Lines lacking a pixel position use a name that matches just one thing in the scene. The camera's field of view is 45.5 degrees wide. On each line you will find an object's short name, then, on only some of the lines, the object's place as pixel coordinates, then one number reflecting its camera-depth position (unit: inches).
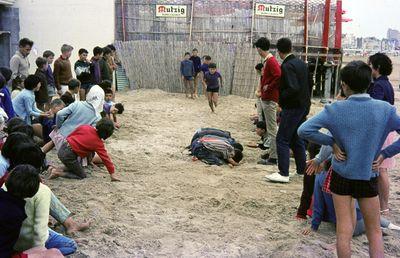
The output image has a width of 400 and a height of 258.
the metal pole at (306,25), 629.6
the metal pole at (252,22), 620.4
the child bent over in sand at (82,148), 216.4
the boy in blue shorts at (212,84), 478.3
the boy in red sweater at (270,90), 251.3
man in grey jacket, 299.1
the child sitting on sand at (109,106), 322.8
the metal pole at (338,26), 655.8
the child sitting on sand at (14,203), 119.3
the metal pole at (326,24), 642.8
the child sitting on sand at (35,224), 132.0
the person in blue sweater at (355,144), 121.3
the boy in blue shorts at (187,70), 579.2
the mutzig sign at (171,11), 623.8
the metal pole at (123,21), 622.8
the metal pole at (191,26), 624.0
